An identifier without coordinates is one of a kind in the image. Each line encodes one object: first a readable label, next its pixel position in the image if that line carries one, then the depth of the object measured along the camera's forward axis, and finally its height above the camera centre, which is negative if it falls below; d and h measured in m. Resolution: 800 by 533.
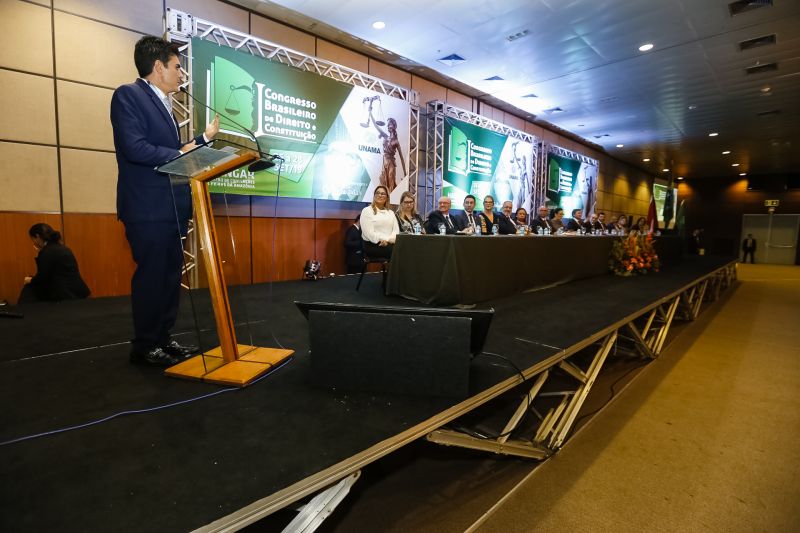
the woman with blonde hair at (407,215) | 4.09 +0.20
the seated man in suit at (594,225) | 8.62 +0.31
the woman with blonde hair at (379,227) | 3.61 +0.05
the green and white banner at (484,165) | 6.82 +1.35
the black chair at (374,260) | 3.64 -0.26
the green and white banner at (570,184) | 9.51 +1.41
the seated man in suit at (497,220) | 5.77 +0.24
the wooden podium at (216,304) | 1.57 -0.32
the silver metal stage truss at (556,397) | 1.61 -0.94
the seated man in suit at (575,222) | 8.28 +0.35
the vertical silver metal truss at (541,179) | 9.05 +1.35
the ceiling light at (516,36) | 5.07 +2.63
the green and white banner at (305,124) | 4.15 +1.32
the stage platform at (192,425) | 0.90 -0.63
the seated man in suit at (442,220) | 4.44 +0.17
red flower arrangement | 5.14 -0.22
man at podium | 1.58 +0.15
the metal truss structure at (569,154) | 9.47 +2.18
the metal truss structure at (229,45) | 3.90 +2.06
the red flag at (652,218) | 7.90 +0.47
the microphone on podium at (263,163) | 1.59 +0.27
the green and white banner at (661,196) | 16.36 +1.90
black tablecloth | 2.84 -0.25
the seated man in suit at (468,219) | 5.29 +0.23
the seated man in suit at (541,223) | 6.30 +0.25
